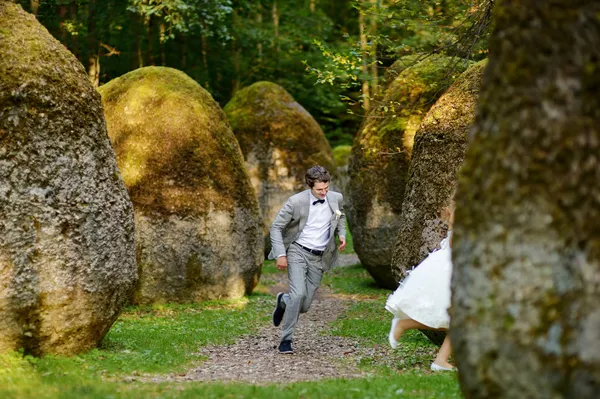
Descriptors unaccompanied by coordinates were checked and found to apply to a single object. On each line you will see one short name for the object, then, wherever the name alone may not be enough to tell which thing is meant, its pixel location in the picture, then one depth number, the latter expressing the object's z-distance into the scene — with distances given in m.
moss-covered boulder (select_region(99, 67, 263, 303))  14.37
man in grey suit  10.27
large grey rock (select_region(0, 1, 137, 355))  8.18
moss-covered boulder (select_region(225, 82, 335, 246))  22.17
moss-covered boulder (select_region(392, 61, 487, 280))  10.38
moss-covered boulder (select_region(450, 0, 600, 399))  4.20
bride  8.16
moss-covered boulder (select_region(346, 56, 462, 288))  16.39
